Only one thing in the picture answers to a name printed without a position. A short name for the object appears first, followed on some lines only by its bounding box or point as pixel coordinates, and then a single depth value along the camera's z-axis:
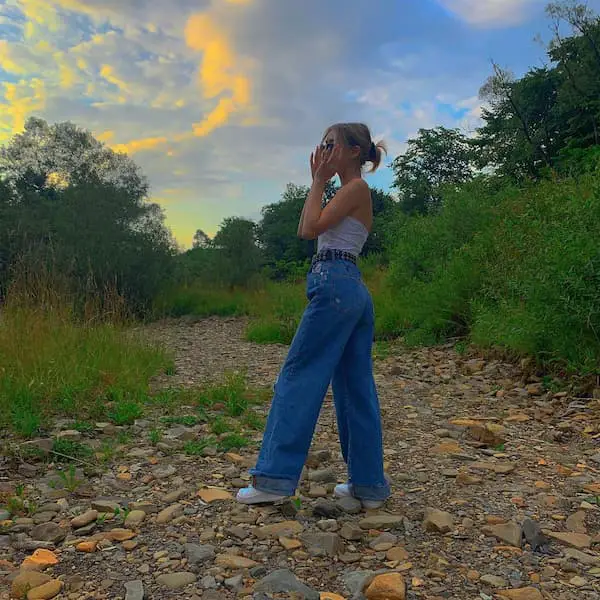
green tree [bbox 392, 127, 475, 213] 38.66
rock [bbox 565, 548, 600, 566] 2.37
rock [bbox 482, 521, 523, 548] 2.53
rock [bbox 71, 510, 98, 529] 2.68
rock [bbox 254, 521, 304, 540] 2.59
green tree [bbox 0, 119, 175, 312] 15.81
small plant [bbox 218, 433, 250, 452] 3.83
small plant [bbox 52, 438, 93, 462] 3.59
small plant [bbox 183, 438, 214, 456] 3.72
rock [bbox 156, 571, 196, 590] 2.17
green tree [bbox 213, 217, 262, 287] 20.50
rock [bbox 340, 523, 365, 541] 2.60
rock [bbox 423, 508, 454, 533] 2.66
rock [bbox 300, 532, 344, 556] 2.45
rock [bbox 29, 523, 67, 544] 2.56
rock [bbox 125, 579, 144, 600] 2.08
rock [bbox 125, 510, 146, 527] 2.71
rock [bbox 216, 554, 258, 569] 2.30
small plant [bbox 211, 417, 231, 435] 4.18
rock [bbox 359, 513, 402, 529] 2.71
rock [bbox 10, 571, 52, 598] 2.12
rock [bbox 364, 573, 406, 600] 2.08
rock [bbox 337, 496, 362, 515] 2.89
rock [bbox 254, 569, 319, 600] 2.12
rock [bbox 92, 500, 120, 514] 2.83
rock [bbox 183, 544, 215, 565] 2.35
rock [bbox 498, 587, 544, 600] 2.10
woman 2.77
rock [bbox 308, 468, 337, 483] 3.33
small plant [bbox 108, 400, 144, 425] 4.35
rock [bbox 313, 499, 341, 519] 2.84
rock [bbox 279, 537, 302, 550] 2.47
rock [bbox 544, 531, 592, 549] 2.51
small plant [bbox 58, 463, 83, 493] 3.12
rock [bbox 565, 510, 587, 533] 2.69
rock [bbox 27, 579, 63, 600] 2.10
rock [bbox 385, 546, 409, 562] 2.40
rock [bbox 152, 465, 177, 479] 3.33
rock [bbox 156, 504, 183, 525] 2.74
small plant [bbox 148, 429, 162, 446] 3.91
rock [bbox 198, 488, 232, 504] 2.98
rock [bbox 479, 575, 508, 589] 2.20
